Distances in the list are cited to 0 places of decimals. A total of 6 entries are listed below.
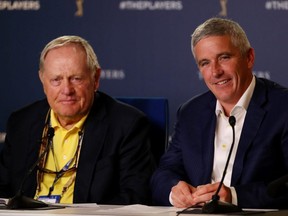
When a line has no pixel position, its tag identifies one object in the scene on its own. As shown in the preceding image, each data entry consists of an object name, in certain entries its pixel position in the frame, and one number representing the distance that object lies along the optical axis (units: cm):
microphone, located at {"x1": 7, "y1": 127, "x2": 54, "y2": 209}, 552
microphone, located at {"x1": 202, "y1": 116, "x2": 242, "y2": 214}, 504
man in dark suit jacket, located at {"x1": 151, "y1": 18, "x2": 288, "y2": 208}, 636
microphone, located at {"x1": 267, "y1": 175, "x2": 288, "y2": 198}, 452
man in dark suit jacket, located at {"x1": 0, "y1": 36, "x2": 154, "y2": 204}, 689
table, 509
